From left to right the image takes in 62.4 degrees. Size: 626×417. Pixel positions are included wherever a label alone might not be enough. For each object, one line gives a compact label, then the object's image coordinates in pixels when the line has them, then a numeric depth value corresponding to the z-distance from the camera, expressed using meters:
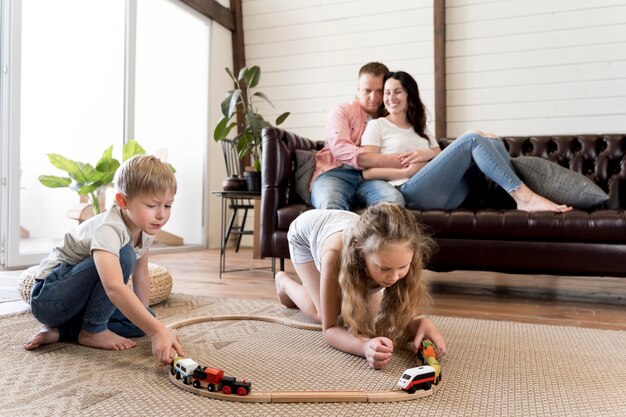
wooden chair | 4.22
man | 2.36
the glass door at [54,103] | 2.99
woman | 2.31
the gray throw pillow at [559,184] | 2.27
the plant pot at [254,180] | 3.02
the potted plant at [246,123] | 3.72
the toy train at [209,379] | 1.00
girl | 1.15
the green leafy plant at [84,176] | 3.15
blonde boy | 1.22
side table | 2.94
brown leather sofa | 2.11
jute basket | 1.72
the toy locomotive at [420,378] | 1.02
